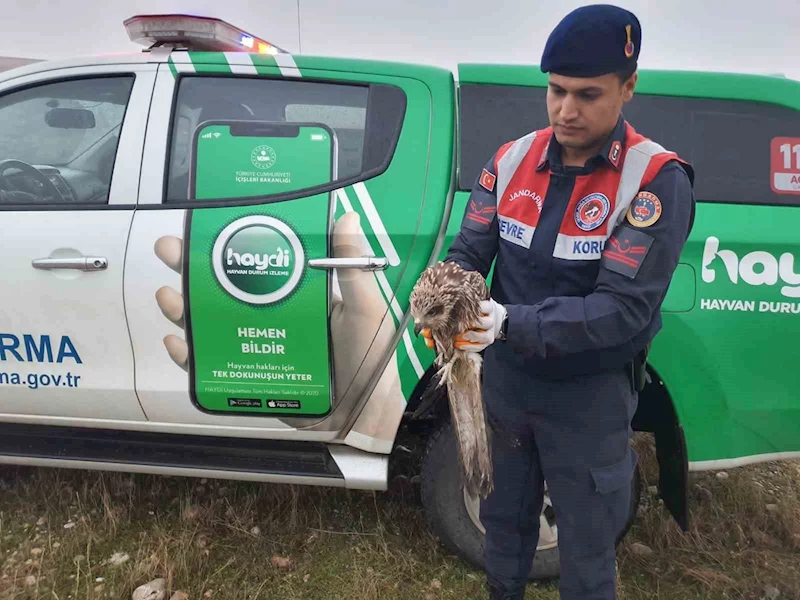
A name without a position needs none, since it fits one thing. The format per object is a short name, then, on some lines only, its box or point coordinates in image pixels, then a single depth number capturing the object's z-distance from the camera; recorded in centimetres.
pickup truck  185
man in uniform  116
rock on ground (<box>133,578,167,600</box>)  194
